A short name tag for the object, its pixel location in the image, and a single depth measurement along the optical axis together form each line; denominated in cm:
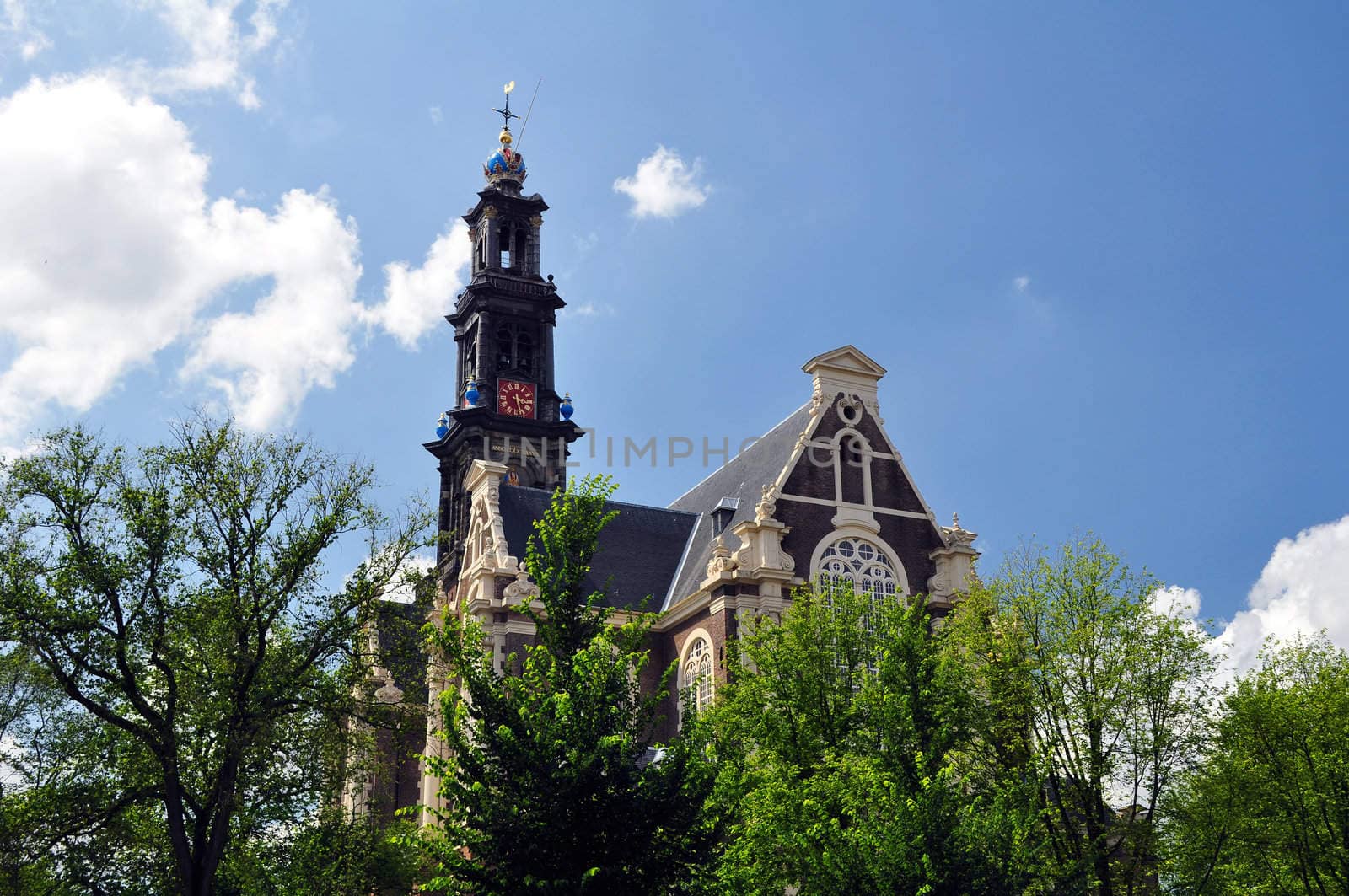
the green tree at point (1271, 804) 2912
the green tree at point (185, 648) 2844
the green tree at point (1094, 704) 2844
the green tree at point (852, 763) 2136
